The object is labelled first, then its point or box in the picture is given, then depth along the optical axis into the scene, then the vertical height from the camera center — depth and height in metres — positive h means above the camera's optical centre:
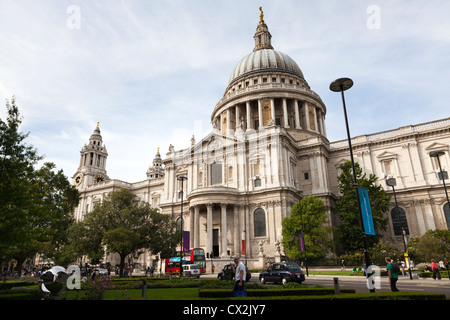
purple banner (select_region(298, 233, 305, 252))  34.75 +1.75
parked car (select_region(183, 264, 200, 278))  33.41 -0.95
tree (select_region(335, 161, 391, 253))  40.06 +5.66
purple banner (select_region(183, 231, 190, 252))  37.83 +2.40
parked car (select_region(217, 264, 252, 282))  25.61 -1.10
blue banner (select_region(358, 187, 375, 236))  15.07 +2.26
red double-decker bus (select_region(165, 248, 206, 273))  39.12 +0.20
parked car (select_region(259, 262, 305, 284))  22.41 -0.97
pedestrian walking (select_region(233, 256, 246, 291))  11.99 -0.60
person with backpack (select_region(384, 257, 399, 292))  13.77 -0.68
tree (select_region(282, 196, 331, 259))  37.94 +3.52
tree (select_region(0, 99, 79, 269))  16.34 +3.82
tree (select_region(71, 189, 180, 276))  35.12 +4.05
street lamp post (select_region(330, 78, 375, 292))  16.80 +9.10
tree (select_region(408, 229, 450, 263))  34.31 +1.16
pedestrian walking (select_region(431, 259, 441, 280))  23.28 -0.94
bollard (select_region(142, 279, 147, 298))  14.24 -1.10
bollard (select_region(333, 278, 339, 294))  12.20 -1.05
